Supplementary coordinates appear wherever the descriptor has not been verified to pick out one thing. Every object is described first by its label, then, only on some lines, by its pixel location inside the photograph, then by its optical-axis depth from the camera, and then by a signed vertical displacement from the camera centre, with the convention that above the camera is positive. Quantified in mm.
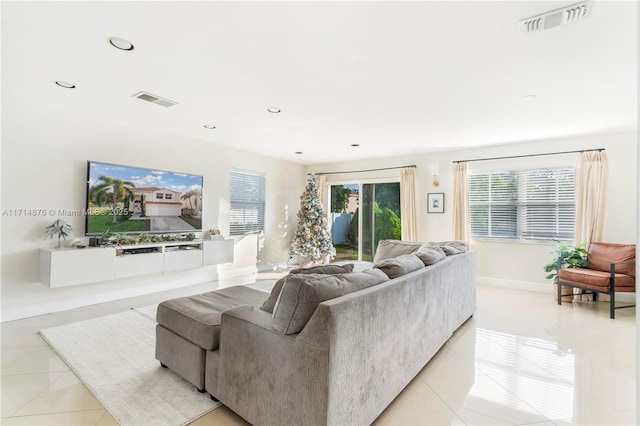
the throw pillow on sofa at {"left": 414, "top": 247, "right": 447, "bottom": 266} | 2721 -369
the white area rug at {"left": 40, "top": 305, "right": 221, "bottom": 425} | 1902 -1217
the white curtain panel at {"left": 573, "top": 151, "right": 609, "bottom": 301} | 4559 +304
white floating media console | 3441 -633
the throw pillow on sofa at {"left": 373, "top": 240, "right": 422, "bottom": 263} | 4066 -452
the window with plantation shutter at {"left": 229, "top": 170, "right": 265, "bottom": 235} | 5961 +245
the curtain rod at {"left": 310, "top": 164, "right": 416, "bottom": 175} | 6234 +999
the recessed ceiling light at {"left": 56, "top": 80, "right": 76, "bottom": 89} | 2980 +1259
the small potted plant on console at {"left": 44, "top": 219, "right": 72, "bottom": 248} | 3625 -217
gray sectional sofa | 1464 -740
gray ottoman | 2006 -804
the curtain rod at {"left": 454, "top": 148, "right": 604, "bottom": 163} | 4677 +1027
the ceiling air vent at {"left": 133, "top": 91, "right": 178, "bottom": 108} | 3265 +1255
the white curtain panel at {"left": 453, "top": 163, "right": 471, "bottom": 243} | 5586 +199
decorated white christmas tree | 6652 -344
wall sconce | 5875 +800
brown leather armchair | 3828 -730
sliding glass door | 6637 -44
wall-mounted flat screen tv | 3979 +179
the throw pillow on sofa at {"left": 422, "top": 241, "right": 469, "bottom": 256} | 3326 -365
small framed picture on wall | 5895 +264
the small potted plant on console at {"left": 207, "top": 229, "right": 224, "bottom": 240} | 5312 -363
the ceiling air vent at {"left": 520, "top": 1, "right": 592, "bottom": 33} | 1838 +1248
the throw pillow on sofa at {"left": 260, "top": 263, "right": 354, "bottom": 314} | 1901 -358
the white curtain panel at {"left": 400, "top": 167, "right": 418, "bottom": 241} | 6137 +249
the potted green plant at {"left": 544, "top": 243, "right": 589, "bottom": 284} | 4391 -599
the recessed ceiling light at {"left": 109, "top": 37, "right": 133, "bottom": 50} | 2227 +1255
